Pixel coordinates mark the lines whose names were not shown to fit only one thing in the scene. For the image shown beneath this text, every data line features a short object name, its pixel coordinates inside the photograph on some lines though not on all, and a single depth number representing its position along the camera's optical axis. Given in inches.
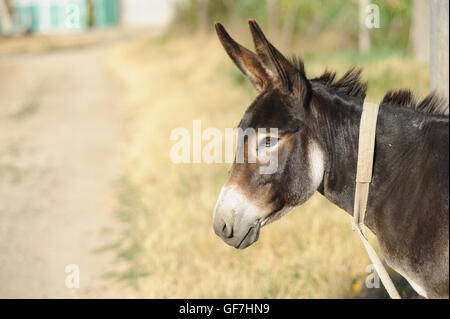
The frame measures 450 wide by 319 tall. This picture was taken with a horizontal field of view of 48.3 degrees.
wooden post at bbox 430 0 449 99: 160.4
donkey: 95.5
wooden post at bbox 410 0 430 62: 482.6
